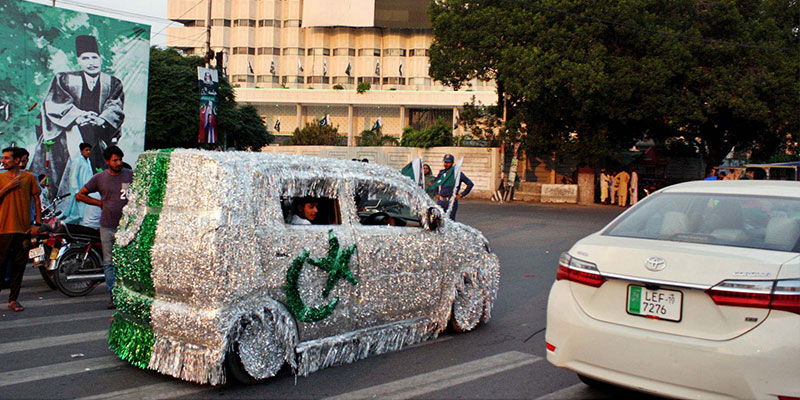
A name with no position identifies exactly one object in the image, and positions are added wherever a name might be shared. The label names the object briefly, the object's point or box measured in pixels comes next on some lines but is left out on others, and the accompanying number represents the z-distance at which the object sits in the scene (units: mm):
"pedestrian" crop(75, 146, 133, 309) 8117
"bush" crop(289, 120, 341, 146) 48594
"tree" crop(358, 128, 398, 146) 47119
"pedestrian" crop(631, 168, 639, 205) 33031
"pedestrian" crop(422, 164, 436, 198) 17172
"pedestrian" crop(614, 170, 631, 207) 33062
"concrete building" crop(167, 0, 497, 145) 72062
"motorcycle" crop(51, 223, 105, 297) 8938
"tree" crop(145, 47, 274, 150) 26766
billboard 15984
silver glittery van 5082
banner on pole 17094
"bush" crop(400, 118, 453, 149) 40094
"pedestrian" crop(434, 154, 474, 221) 13977
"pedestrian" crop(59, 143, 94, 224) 11031
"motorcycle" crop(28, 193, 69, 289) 8883
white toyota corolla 3953
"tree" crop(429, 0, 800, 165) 28656
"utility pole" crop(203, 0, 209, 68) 23825
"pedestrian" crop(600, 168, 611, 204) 33938
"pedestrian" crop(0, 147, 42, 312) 7906
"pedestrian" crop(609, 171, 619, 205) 33406
